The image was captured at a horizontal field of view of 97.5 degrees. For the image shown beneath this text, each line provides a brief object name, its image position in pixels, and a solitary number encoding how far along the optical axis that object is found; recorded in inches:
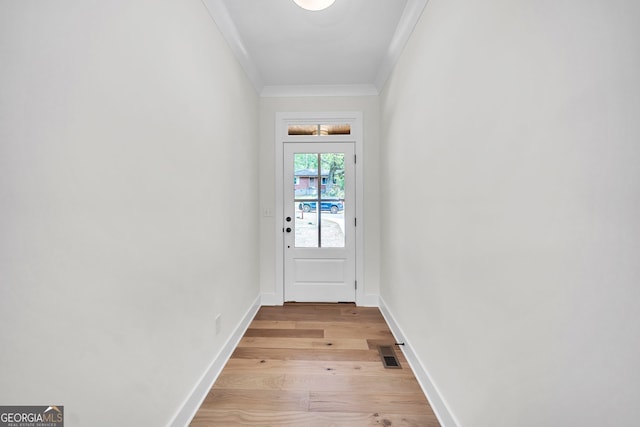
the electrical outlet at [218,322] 77.4
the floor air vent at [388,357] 82.0
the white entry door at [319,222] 130.7
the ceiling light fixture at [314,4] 71.8
